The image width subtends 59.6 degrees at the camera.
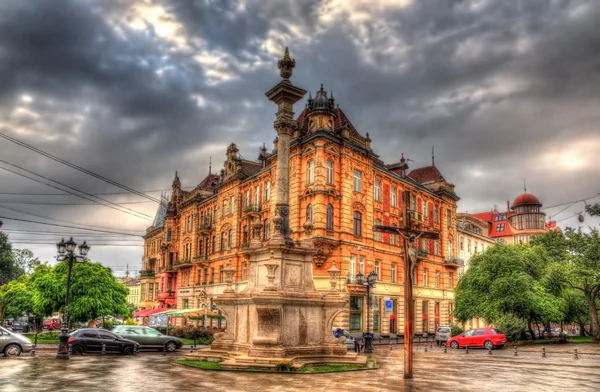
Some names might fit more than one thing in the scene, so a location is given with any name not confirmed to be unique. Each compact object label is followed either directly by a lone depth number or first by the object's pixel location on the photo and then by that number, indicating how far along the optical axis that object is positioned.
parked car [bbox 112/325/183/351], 29.38
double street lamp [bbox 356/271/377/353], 30.84
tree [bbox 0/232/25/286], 73.94
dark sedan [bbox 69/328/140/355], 26.30
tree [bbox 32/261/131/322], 41.56
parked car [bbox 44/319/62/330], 69.79
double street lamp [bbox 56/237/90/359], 22.44
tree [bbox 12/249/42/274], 96.81
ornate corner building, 42.00
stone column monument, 18.78
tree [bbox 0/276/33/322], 60.31
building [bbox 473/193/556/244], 102.06
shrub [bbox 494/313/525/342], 38.41
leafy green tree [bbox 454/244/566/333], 39.44
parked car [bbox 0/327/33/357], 24.05
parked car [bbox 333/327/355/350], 30.41
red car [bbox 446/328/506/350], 34.69
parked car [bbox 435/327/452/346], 42.34
